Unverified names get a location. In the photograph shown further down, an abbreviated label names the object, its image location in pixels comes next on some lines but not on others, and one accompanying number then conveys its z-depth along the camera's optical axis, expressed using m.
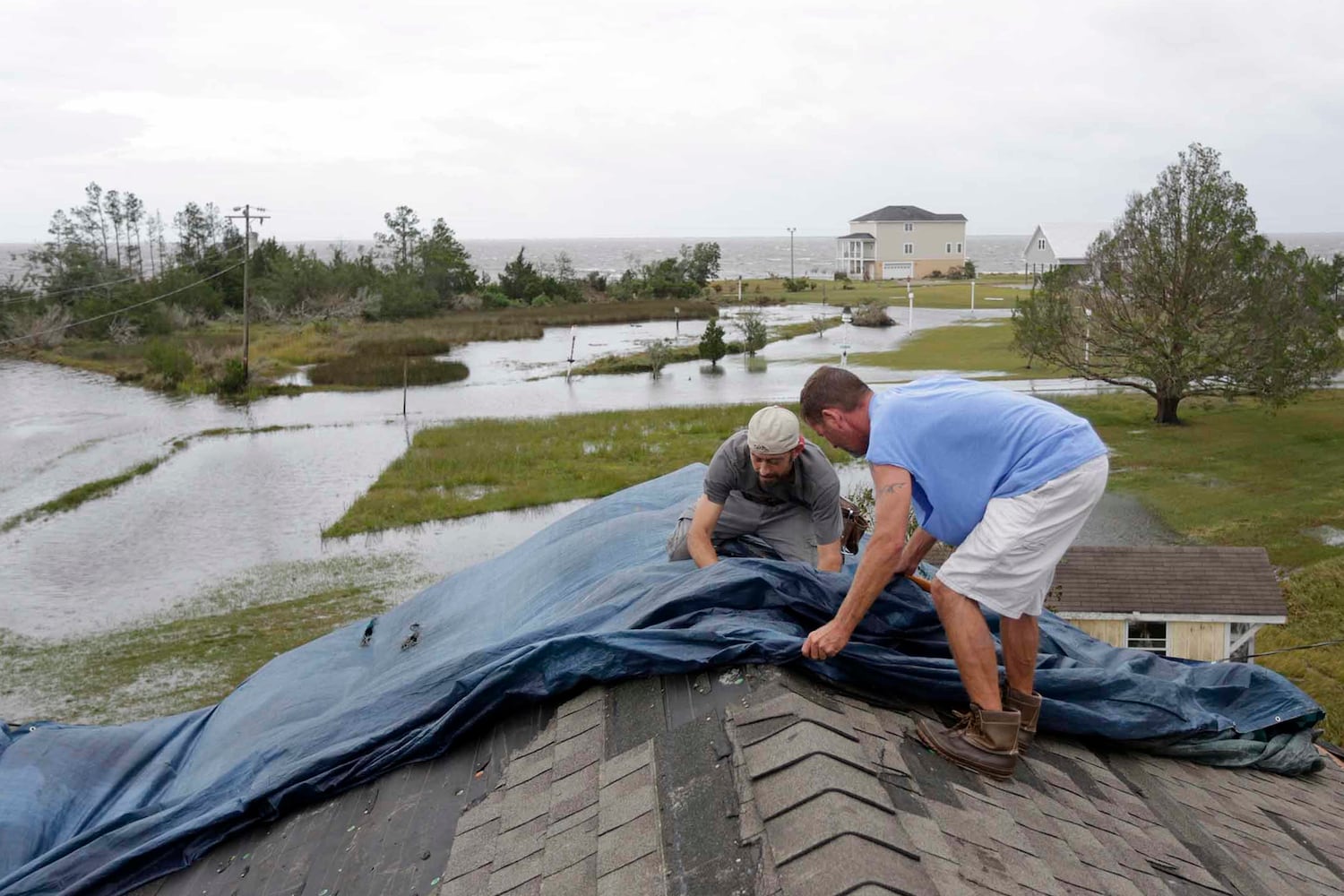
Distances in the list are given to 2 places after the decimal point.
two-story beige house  102.56
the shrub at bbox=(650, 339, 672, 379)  46.44
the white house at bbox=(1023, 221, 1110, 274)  73.06
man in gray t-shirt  5.71
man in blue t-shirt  4.13
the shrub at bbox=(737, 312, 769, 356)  51.41
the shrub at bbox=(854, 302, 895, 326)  61.00
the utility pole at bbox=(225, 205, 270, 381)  44.03
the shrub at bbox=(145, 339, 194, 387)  45.88
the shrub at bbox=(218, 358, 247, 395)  42.31
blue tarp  4.48
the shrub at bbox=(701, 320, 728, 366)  47.81
